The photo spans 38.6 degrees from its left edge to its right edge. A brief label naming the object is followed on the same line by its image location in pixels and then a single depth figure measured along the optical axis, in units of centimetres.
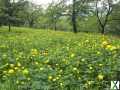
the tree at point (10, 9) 1593
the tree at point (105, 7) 2110
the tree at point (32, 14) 3355
